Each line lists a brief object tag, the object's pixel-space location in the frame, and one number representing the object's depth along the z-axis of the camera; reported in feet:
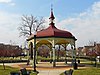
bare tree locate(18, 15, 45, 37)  80.02
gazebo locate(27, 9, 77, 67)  43.23
